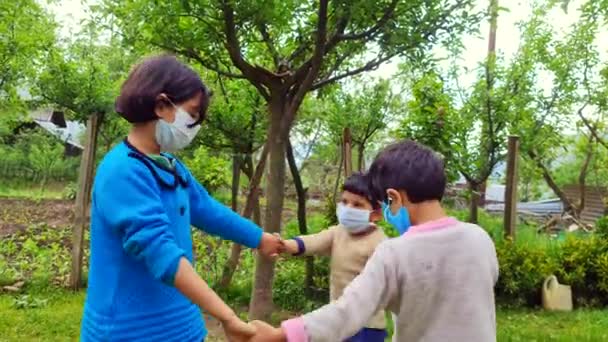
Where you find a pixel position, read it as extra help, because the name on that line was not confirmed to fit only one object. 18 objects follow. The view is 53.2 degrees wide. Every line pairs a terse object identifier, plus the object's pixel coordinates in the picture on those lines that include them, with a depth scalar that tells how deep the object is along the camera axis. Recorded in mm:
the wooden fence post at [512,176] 6531
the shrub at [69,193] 16350
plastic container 6434
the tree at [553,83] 9797
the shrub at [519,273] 6402
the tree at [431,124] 5469
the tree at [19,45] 6266
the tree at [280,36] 3635
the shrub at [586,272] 6676
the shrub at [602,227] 7216
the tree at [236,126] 6211
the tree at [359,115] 9195
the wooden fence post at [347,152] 5500
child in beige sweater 3201
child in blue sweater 1646
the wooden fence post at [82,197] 5988
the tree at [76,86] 9250
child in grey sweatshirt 1610
